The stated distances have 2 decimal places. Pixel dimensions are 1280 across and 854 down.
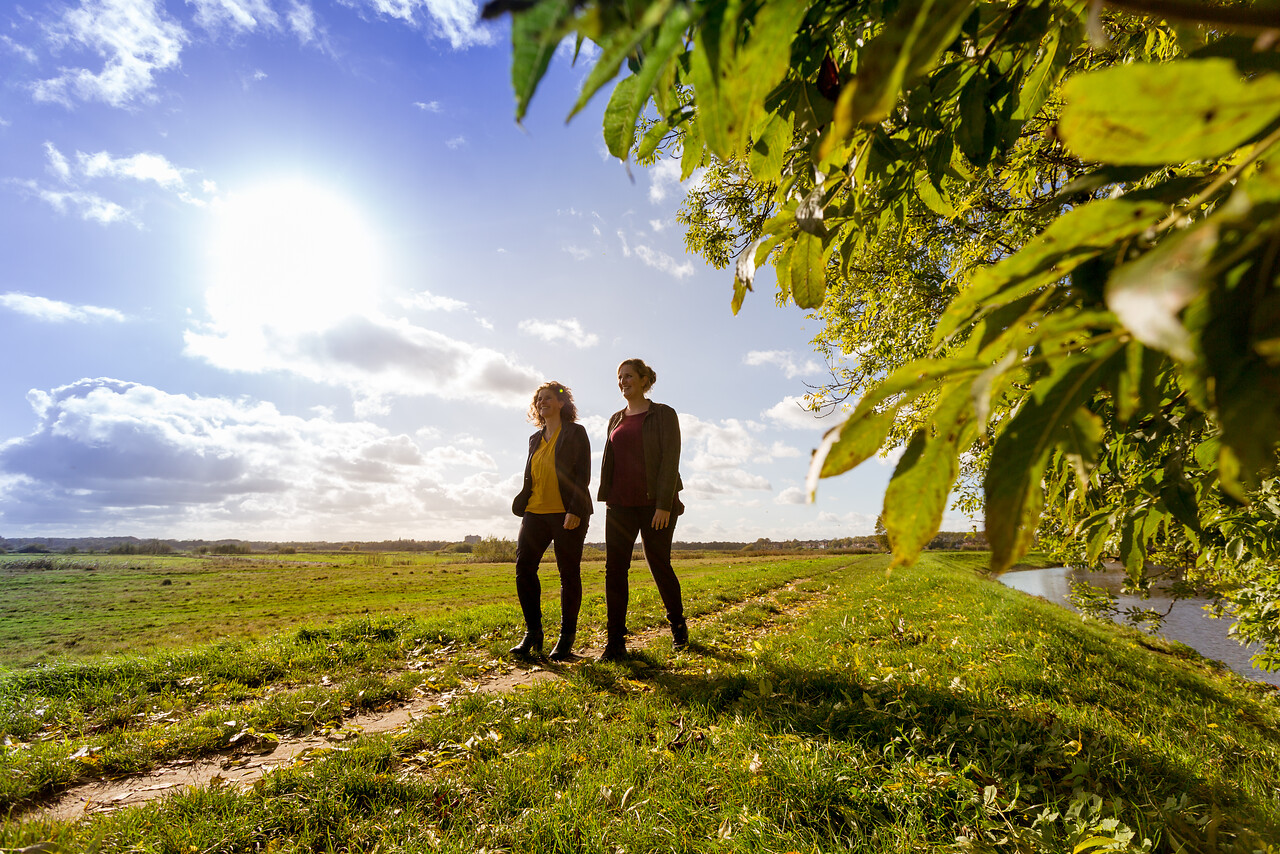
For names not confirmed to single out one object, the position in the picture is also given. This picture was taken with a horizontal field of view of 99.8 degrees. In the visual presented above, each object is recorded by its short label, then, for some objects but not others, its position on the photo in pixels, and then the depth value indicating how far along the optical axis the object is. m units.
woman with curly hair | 5.17
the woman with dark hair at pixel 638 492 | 4.90
